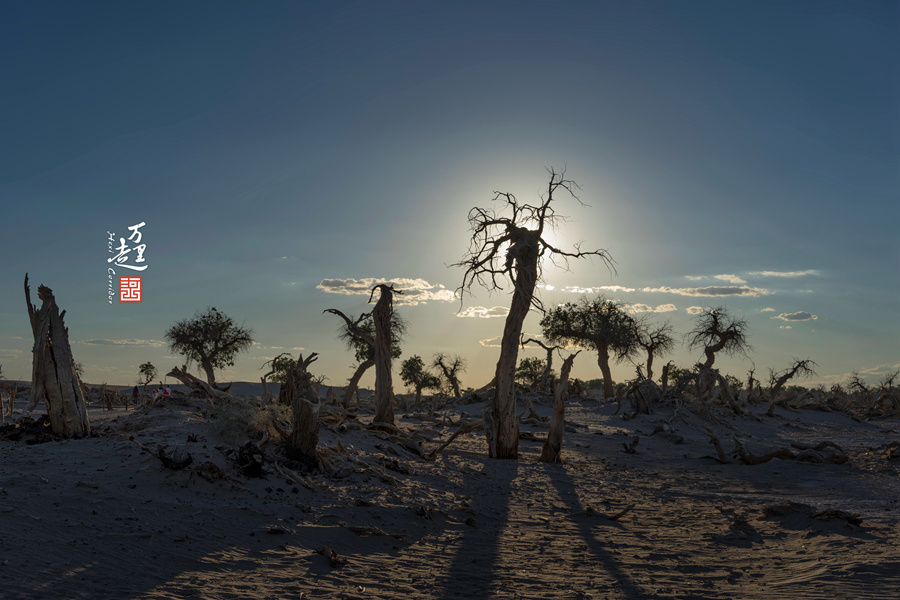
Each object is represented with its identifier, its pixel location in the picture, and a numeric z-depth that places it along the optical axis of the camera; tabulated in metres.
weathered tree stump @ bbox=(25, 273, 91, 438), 11.22
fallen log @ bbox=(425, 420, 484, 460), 14.15
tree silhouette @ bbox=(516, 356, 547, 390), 53.84
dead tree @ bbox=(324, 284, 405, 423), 16.94
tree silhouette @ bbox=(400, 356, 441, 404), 52.47
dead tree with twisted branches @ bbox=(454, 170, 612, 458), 14.99
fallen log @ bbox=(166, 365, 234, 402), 14.32
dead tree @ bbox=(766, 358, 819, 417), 33.59
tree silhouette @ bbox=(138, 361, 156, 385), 44.21
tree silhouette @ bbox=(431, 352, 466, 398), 35.17
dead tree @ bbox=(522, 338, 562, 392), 17.92
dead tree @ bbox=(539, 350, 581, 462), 15.55
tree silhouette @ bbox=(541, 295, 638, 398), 39.75
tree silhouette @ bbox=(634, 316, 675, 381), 39.06
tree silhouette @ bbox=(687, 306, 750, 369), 31.89
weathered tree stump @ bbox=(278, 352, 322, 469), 10.45
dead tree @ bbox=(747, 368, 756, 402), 36.23
